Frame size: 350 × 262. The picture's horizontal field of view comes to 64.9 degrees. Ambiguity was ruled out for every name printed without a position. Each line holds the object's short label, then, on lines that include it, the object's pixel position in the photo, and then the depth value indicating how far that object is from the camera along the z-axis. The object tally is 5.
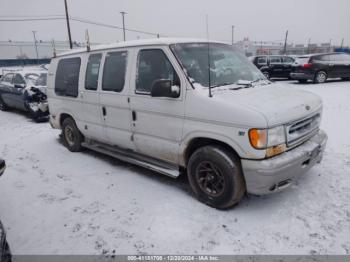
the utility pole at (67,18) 26.16
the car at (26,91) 9.10
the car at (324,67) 14.31
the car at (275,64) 16.38
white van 3.08
